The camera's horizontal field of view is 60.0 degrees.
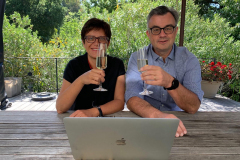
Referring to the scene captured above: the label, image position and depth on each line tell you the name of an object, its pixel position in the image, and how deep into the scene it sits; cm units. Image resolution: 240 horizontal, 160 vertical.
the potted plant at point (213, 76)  483
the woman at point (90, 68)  164
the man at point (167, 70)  154
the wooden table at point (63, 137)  94
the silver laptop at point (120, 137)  75
